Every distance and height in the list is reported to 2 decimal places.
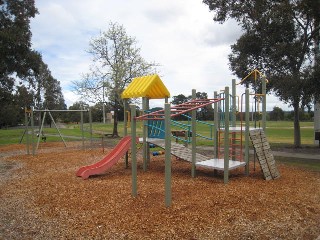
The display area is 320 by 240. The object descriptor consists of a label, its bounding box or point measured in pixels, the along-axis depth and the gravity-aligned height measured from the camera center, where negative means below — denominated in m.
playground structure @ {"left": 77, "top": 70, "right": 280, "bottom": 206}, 7.55 -0.51
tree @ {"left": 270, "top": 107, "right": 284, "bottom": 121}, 81.56 -0.11
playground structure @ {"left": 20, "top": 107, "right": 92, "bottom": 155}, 14.05 -0.31
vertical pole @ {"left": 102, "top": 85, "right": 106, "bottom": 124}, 25.21 +1.45
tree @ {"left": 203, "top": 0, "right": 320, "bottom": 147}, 12.26 +3.39
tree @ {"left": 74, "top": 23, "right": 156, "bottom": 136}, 24.23 +3.91
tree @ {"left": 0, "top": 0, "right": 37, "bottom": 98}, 18.75 +4.83
